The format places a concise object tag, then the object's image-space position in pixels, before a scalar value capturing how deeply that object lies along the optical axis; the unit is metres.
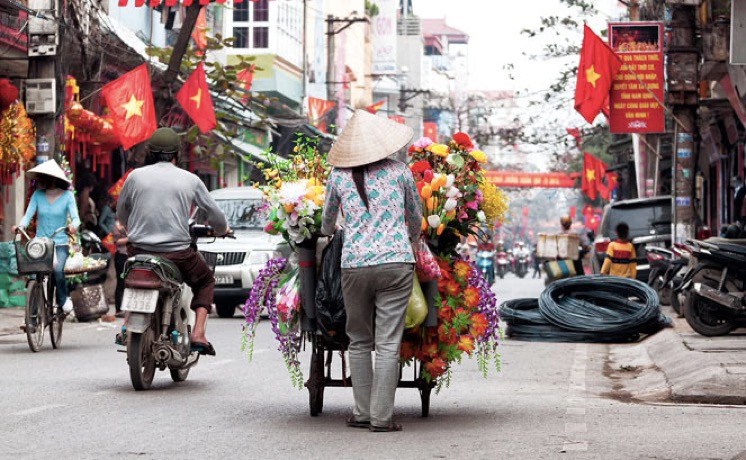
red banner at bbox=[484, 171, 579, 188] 66.06
